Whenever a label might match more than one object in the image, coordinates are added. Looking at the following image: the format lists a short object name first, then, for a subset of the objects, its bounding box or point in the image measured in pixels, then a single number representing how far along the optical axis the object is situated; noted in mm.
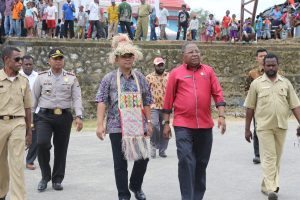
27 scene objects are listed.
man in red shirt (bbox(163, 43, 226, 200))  6625
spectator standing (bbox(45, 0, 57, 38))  20984
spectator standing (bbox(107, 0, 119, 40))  22031
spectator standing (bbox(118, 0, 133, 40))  21438
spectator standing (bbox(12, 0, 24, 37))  20031
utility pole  23875
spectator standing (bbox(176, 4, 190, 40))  23875
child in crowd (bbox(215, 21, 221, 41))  26072
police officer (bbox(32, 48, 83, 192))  7953
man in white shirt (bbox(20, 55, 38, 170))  9711
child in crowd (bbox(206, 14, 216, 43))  24797
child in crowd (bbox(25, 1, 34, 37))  20297
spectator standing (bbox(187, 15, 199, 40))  23953
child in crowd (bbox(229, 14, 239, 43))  25159
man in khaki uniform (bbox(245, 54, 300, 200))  7559
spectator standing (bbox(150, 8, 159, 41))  23391
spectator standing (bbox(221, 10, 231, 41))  25766
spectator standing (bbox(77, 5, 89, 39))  22516
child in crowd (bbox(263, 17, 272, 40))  27077
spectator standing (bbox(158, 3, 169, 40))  23828
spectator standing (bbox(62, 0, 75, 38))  21328
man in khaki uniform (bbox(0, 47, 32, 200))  6484
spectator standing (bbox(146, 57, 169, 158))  10844
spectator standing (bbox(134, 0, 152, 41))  22031
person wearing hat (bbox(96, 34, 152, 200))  6938
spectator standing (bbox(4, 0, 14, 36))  20203
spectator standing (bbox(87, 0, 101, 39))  21812
